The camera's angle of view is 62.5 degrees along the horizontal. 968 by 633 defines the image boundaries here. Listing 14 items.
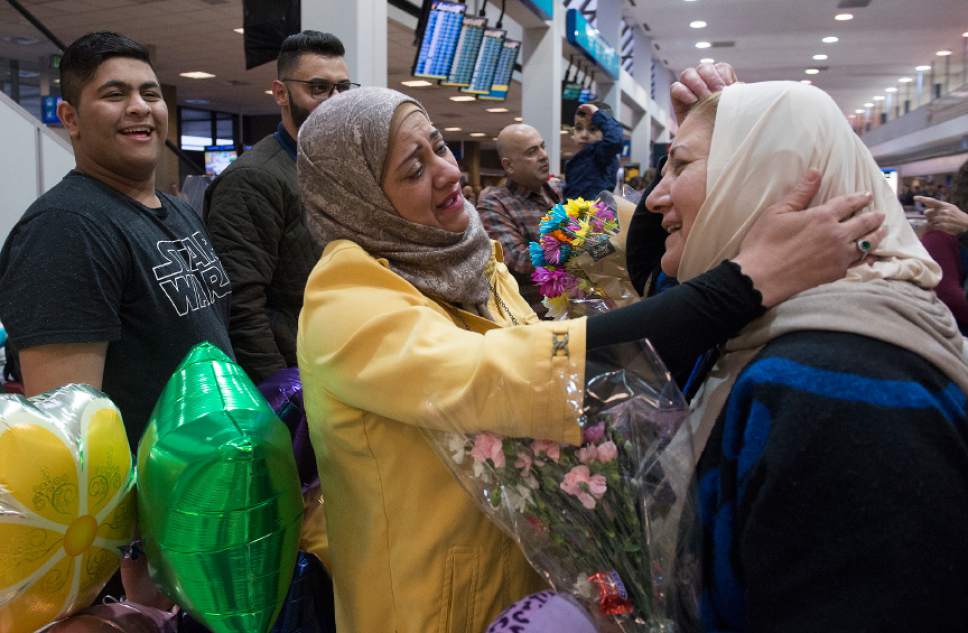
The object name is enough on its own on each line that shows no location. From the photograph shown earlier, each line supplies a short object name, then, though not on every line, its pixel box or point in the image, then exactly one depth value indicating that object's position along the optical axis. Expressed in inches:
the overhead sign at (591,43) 368.1
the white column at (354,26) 146.1
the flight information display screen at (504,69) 328.2
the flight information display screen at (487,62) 312.2
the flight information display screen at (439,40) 276.2
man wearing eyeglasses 101.5
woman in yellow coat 42.9
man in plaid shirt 155.6
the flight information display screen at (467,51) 292.8
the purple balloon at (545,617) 40.0
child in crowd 176.6
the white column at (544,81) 319.9
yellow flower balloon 40.7
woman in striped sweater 36.4
